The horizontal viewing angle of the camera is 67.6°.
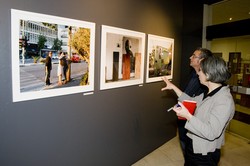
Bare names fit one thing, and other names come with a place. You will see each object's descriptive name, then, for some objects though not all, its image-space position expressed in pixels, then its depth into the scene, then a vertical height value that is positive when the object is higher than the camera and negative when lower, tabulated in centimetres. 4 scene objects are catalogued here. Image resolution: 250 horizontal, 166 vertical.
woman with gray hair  153 -38
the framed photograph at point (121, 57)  259 +19
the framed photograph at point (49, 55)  173 +14
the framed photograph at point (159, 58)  350 +26
